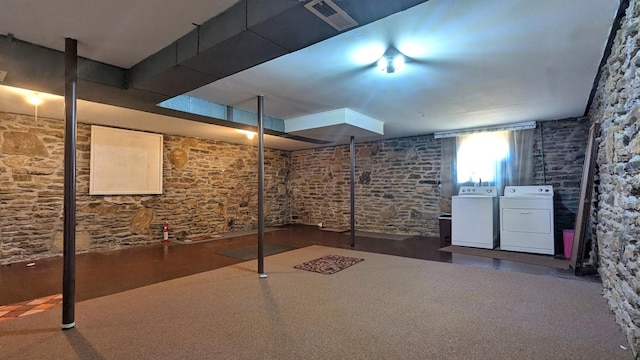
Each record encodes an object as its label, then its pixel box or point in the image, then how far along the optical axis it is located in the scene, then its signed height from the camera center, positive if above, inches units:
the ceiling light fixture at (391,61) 107.8 +45.3
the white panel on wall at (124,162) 209.9 +17.7
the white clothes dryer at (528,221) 193.8 -24.2
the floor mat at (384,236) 256.2 -44.6
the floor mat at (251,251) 192.5 -44.3
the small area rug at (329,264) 159.9 -44.0
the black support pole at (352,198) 224.3 -9.7
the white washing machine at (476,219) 214.1 -24.8
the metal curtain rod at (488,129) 220.5 +42.4
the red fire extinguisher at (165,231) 244.1 -36.2
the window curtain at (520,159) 220.5 +17.9
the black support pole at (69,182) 98.1 +1.5
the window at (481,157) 232.5 +21.4
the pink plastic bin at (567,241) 187.7 -35.5
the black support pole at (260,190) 151.3 -2.3
